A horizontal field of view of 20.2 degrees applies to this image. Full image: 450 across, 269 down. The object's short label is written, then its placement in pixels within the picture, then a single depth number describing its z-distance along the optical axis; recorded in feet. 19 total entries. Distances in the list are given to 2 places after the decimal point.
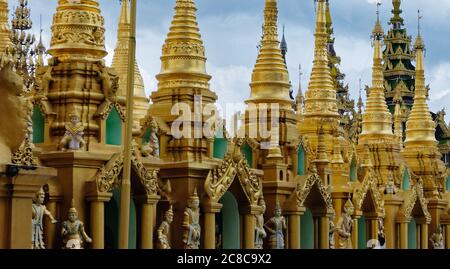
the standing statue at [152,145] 95.96
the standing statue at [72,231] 86.63
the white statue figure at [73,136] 89.25
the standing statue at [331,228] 120.52
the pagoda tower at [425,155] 153.48
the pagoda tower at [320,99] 127.24
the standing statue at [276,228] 110.32
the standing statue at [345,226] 124.36
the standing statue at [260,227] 106.83
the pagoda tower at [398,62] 237.47
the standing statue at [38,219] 83.41
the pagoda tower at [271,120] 112.37
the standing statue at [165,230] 95.76
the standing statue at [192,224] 98.27
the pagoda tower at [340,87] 227.14
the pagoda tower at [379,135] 143.43
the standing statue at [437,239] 152.76
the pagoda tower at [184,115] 100.12
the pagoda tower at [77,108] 88.94
